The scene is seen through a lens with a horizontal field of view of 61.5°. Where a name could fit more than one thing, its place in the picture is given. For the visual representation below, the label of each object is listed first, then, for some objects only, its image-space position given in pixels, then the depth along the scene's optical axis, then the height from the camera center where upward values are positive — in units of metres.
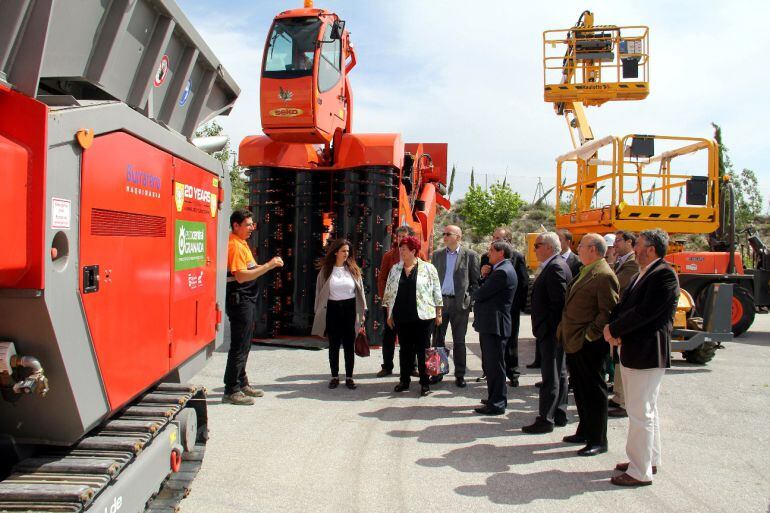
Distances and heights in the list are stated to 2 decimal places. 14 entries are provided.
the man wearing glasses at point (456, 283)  7.99 -0.45
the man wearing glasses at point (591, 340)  5.31 -0.77
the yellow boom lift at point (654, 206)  8.74 +0.77
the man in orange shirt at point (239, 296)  6.39 -0.50
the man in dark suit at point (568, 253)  7.84 -0.06
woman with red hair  7.29 -0.64
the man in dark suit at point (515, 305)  8.02 -0.72
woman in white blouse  7.54 -0.70
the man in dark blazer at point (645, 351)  4.63 -0.74
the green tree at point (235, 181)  19.34 +2.38
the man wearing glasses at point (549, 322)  5.95 -0.70
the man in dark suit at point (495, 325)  6.55 -0.79
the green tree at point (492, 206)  34.28 +2.21
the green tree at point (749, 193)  30.20 +2.62
